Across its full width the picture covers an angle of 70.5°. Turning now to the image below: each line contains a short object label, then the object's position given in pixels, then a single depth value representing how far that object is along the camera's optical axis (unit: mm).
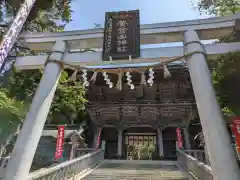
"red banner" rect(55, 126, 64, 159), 7961
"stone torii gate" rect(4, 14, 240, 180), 3539
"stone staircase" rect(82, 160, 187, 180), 6231
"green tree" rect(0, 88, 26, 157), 6253
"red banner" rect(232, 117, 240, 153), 4160
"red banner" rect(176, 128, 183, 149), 10314
